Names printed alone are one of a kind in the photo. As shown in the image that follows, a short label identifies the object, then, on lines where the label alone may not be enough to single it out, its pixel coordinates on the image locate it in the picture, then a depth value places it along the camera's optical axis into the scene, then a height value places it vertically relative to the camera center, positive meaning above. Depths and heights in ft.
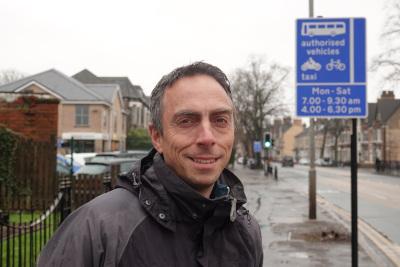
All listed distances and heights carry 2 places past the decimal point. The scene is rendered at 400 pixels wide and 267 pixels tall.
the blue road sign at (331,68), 25.50 +4.64
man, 5.72 -0.67
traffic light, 111.04 +1.94
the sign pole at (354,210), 20.85 -2.41
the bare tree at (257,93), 202.69 +22.40
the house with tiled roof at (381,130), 245.04 +11.39
